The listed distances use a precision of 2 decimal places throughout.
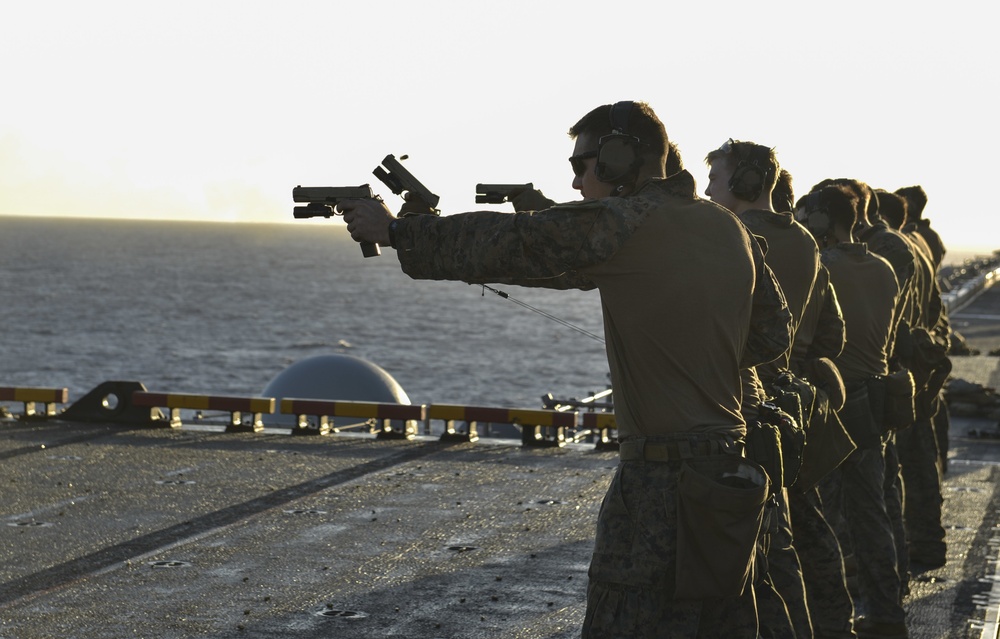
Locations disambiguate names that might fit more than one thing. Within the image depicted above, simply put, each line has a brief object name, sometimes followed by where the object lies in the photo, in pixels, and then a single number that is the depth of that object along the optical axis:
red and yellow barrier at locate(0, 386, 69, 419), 15.25
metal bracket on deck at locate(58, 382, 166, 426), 15.29
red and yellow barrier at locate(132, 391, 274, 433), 14.95
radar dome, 24.39
